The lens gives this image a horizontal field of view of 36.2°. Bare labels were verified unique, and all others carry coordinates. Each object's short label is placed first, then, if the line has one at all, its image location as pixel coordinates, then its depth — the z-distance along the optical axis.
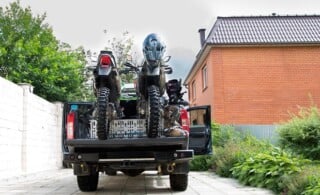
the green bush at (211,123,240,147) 15.45
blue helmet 6.90
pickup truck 7.22
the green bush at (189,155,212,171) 14.82
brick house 21.98
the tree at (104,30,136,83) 30.53
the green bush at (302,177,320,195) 6.08
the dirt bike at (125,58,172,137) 7.00
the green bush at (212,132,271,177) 11.25
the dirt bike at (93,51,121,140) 7.01
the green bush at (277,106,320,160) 10.81
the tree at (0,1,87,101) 17.91
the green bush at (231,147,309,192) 8.21
